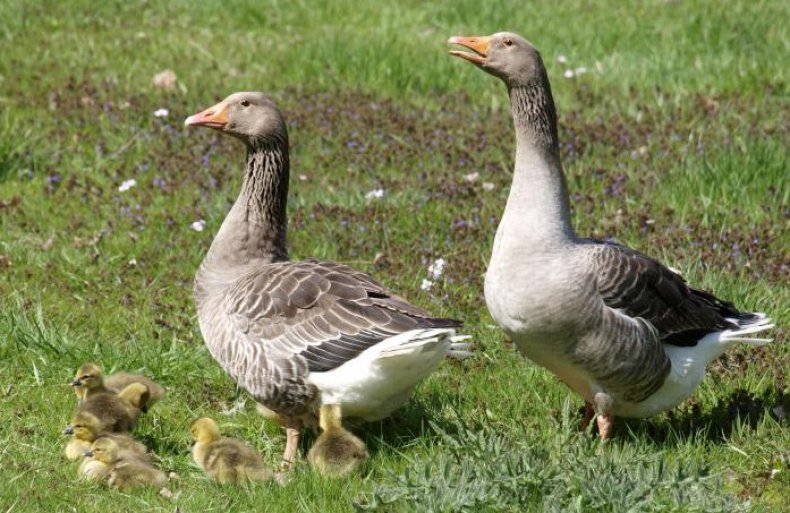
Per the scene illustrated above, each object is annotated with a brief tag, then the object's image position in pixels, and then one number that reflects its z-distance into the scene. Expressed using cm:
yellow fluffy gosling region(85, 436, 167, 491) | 1102
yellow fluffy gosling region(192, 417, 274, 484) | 1113
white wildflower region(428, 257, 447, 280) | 1557
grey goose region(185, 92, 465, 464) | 1160
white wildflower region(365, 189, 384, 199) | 1784
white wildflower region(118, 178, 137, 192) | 1823
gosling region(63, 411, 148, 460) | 1161
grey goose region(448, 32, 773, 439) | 1141
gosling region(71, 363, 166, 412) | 1212
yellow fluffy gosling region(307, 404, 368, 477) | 1115
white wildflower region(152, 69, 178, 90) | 2331
